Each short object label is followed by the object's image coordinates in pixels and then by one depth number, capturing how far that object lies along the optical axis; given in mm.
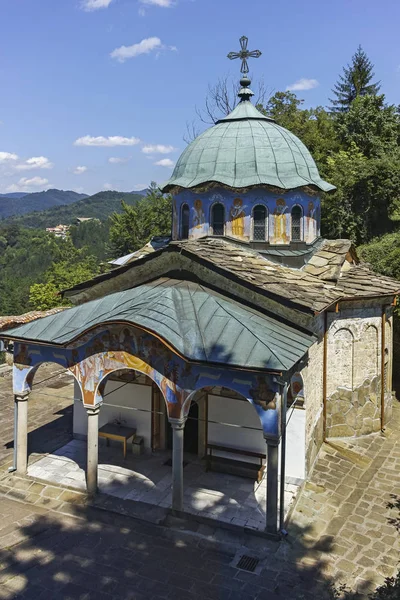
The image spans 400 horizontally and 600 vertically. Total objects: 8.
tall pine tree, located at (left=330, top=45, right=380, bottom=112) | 36031
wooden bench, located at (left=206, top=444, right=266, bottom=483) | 10574
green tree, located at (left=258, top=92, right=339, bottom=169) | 26734
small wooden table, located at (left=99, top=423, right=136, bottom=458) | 11681
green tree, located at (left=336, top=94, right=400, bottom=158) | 25266
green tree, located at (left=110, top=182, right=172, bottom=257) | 41750
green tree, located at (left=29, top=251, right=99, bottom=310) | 36812
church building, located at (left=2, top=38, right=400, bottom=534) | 8734
